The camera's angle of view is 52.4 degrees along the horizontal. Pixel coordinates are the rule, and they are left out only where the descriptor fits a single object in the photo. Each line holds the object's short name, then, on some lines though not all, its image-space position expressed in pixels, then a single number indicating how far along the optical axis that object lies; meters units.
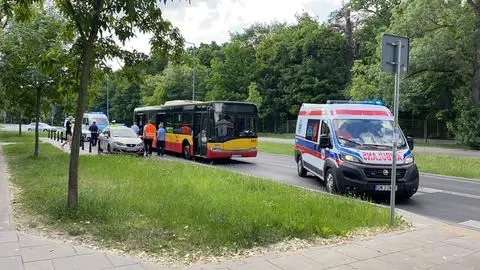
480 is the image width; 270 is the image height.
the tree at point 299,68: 58.81
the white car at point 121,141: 23.03
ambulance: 10.88
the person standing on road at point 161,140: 24.23
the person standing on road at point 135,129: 27.30
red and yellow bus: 20.64
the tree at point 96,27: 7.66
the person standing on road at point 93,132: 30.46
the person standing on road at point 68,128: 29.05
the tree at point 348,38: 59.61
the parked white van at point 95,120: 38.27
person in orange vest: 23.98
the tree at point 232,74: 66.06
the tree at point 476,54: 30.48
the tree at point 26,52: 17.08
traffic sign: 7.73
